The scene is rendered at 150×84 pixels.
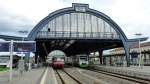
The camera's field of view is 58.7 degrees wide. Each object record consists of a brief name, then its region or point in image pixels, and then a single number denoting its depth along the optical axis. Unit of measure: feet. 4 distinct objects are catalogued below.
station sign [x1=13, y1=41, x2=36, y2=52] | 48.76
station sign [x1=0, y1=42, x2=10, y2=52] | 46.05
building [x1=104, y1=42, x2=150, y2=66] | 116.27
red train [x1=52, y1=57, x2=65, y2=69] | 106.09
